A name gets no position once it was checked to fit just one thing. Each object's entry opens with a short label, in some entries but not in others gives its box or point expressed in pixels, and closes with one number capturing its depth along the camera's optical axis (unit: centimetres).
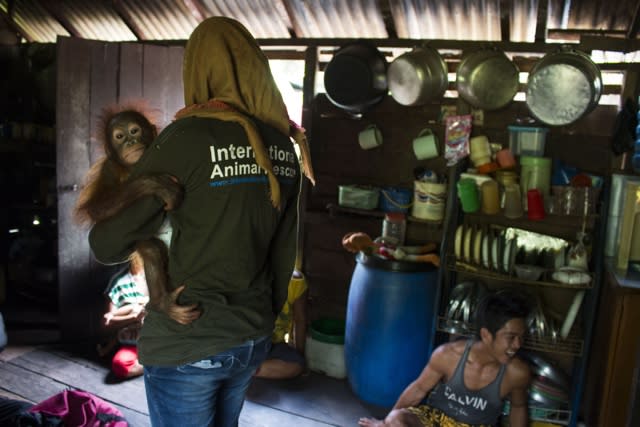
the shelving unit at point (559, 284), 272
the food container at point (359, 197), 355
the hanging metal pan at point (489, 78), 304
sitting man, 255
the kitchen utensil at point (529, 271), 283
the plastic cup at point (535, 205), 286
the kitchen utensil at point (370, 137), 357
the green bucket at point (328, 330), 356
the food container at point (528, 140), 296
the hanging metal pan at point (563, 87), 278
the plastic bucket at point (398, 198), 350
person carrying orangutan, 136
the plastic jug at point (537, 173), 293
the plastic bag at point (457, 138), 315
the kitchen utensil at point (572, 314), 279
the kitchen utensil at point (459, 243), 309
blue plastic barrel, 311
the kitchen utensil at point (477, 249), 301
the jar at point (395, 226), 343
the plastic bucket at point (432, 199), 328
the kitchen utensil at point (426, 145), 338
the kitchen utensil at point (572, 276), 272
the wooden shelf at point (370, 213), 336
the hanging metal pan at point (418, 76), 320
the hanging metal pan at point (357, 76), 336
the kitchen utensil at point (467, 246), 305
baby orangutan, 133
